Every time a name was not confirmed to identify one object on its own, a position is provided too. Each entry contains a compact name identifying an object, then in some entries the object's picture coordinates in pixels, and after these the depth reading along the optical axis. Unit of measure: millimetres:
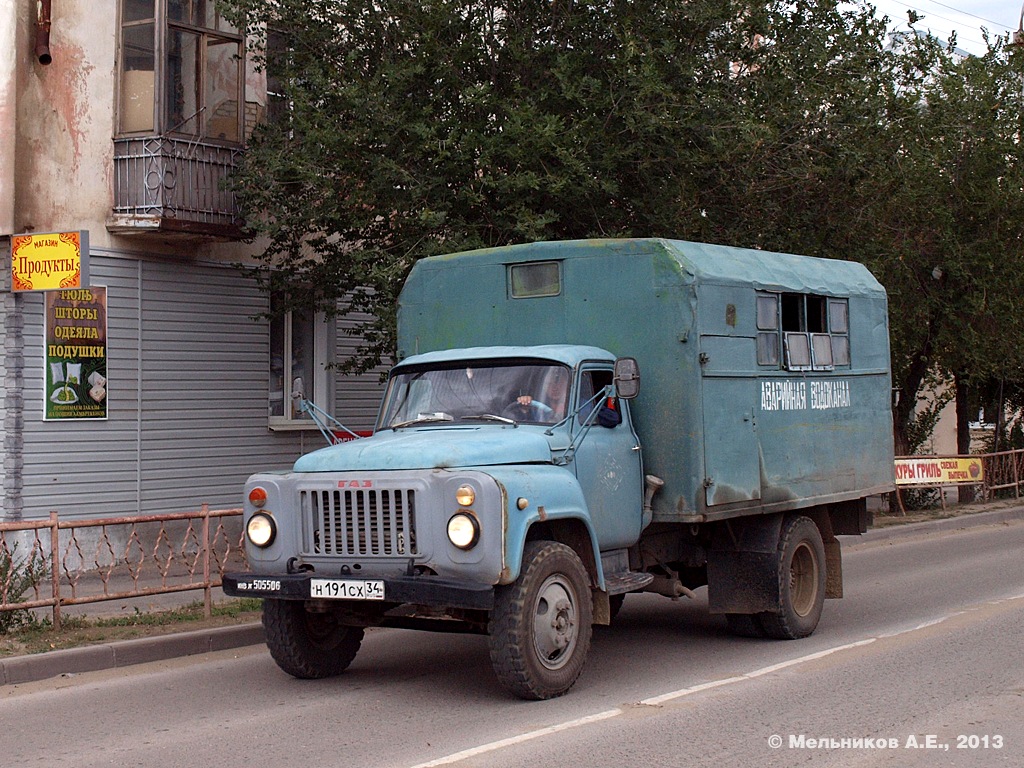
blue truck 7684
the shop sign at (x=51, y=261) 12961
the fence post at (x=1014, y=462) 24848
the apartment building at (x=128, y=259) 14461
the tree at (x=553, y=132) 13812
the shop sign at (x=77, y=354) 14656
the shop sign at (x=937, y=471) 21031
